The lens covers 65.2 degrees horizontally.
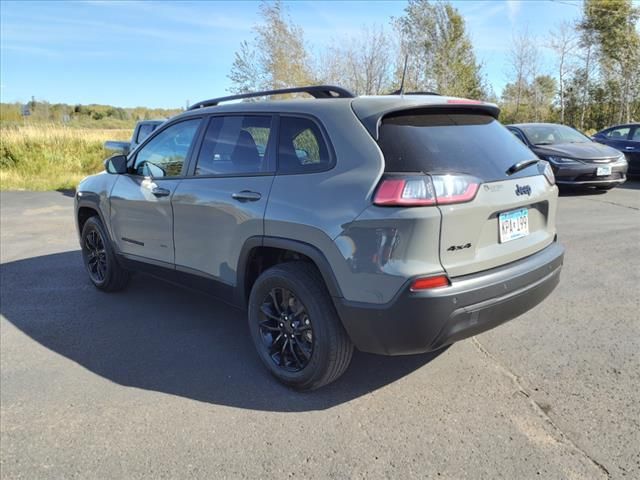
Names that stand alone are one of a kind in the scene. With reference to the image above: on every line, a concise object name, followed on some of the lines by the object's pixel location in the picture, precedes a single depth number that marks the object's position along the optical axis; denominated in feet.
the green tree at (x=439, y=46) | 71.97
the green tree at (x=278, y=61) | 52.95
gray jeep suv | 8.16
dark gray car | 31.37
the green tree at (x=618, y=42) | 71.97
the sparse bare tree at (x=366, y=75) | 56.59
